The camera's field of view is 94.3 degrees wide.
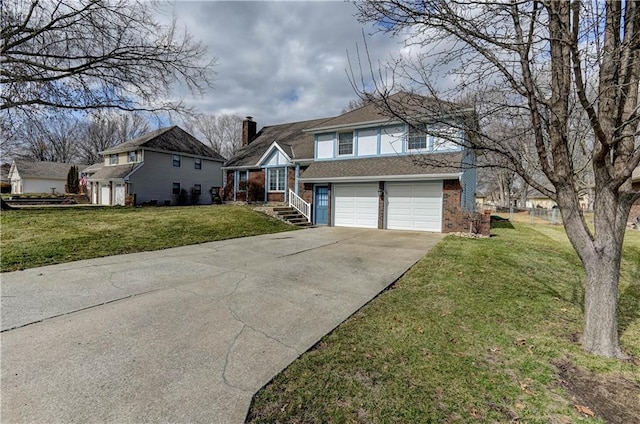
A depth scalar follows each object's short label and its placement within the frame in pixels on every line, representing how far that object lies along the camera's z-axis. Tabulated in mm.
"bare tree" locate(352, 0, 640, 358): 2998
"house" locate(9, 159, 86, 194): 43875
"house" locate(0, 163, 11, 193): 59925
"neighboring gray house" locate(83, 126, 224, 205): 24281
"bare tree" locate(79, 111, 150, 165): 45500
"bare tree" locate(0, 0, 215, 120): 11742
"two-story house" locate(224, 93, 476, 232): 13293
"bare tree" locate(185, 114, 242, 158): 51688
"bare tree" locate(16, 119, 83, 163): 13781
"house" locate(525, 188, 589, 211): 66044
